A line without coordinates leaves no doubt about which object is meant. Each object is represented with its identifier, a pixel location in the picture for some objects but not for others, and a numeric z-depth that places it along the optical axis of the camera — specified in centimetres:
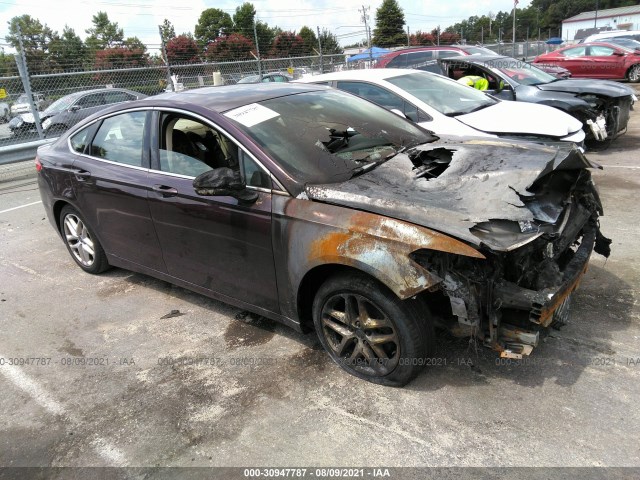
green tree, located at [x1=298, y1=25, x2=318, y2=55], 2333
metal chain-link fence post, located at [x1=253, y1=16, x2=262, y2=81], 1544
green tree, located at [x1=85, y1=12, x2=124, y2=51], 6416
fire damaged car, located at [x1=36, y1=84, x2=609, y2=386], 259
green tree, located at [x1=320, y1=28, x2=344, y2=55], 4238
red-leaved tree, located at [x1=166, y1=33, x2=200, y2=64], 1515
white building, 7531
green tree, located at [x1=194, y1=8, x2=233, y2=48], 7694
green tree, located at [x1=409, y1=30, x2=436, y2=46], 4780
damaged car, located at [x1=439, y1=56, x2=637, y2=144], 795
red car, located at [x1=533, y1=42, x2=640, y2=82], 1808
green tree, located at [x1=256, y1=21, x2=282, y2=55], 1958
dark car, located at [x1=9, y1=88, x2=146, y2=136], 1101
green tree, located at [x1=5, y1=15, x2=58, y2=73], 1043
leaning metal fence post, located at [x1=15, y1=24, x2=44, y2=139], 1035
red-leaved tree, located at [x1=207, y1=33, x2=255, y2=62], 2161
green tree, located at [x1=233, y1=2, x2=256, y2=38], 7562
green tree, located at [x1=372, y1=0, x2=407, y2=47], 6638
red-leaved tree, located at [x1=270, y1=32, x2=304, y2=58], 2244
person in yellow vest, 891
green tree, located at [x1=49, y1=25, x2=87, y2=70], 1182
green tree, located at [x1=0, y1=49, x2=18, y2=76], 1037
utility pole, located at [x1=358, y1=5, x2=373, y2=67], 2157
